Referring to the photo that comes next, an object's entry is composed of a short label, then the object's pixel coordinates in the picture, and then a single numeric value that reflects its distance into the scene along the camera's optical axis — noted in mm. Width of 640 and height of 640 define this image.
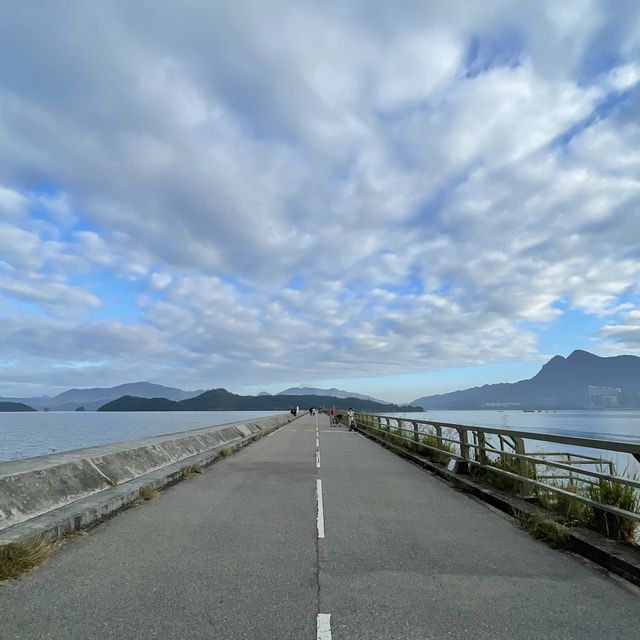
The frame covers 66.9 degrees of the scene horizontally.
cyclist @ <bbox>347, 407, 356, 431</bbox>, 38225
